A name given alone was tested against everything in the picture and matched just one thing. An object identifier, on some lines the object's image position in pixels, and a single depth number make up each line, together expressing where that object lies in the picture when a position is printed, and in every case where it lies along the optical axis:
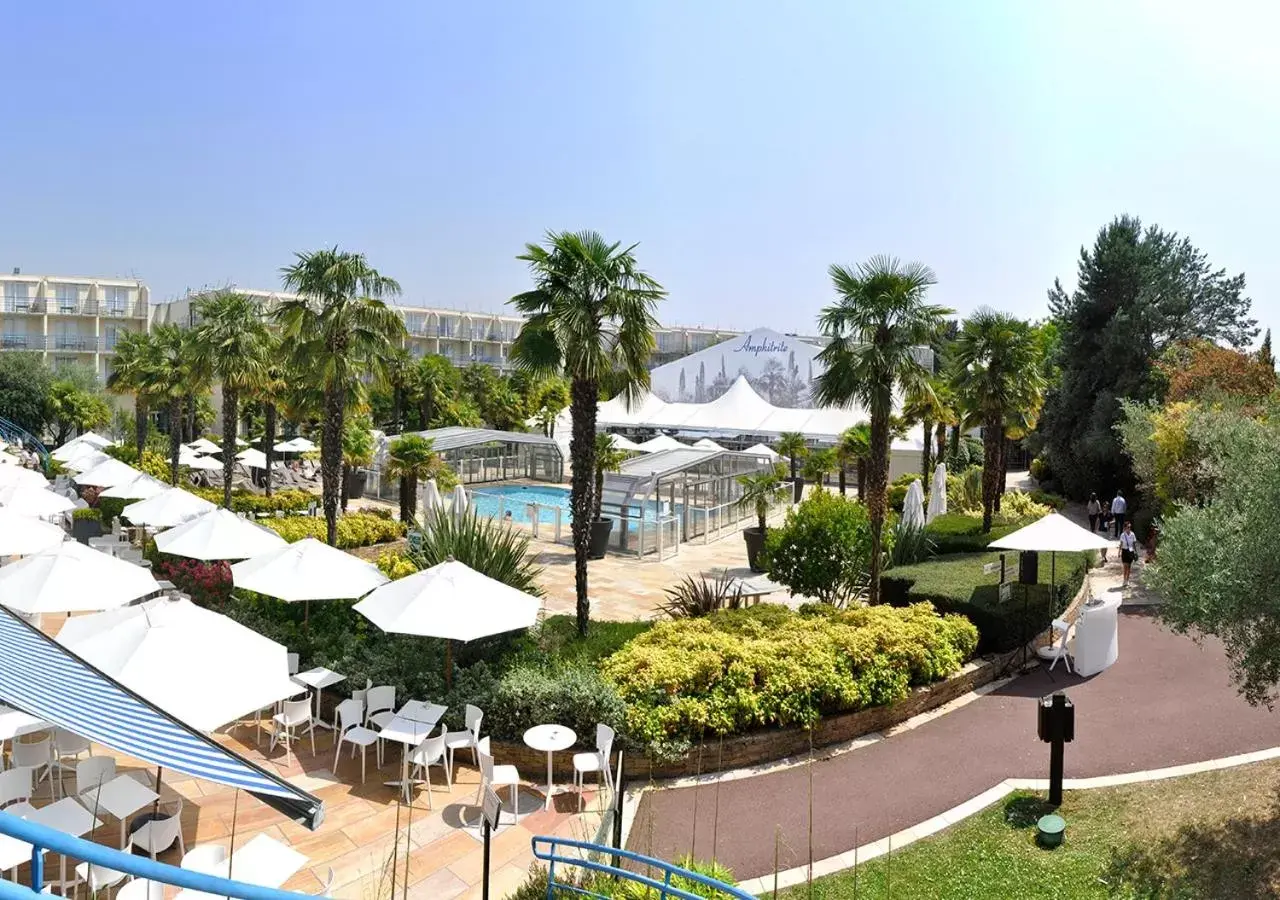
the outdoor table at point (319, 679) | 10.13
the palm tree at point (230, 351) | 21.95
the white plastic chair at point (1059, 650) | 13.37
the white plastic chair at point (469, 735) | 8.97
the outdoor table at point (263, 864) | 5.96
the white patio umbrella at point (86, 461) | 23.33
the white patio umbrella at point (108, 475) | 20.23
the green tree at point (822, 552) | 14.86
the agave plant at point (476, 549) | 12.67
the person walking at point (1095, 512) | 25.69
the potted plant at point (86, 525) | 21.70
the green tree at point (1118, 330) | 30.56
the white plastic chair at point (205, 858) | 6.10
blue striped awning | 4.93
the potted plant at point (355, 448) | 25.88
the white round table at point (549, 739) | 8.65
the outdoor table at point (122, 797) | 7.16
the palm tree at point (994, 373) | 20.92
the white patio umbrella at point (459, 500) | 18.73
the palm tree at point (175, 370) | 23.83
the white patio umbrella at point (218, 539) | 13.34
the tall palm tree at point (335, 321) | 16.16
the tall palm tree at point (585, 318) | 12.35
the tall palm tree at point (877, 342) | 13.88
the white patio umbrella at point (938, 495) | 23.17
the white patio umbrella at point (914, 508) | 18.26
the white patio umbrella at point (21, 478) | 18.73
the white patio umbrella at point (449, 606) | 9.55
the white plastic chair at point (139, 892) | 5.85
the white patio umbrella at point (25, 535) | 13.41
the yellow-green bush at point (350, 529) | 18.39
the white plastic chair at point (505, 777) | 8.48
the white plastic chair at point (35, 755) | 8.24
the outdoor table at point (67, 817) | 6.66
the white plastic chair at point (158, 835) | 6.79
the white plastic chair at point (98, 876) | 6.06
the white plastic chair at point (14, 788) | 7.25
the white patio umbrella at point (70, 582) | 10.38
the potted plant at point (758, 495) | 20.98
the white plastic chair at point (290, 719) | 9.67
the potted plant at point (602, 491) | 21.21
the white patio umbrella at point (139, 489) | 18.69
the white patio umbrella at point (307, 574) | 11.23
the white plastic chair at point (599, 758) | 8.73
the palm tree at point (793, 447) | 31.73
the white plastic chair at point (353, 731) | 9.13
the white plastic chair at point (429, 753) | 8.58
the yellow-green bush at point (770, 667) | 9.78
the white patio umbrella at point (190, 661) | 7.28
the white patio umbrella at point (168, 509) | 16.19
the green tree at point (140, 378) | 27.70
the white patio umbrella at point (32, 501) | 16.69
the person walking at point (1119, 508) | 24.27
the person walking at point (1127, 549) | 18.66
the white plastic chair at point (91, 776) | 7.44
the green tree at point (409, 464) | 22.84
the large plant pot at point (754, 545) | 20.86
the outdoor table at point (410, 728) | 8.66
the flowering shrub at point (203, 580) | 14.25
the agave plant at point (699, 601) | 13.40
